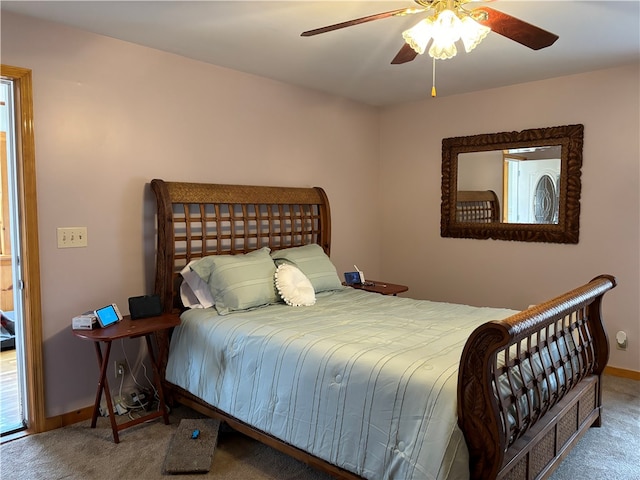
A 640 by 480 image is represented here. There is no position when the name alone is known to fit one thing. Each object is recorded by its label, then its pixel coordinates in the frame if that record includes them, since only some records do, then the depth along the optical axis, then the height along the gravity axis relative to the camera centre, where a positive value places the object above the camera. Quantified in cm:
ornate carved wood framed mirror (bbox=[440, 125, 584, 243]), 378 +23
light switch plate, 280 -14
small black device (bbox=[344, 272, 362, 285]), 409 -57
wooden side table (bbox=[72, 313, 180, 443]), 253 -65
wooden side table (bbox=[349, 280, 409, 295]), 390 -64
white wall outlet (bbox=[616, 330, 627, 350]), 361 -98
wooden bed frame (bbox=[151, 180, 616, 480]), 169 -60
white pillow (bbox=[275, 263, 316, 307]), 315 -50
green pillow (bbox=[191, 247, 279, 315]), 297 -44
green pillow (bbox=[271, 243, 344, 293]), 349 -39
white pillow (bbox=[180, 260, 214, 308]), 311 -51
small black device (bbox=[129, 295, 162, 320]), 285 -57
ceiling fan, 193 +77
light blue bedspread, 179 -74
